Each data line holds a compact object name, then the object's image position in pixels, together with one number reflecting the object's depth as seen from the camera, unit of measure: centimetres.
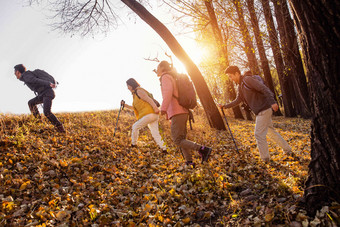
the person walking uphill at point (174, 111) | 470
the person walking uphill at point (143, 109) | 672
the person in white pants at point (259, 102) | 446
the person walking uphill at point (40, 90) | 733
